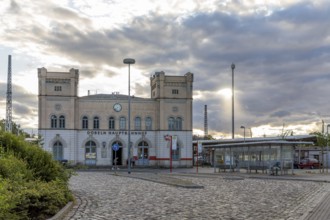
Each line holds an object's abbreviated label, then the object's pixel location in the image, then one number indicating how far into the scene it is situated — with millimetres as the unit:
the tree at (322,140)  52062
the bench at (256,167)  41891
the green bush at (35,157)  17062
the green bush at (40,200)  11578
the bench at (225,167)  46750
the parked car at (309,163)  61375
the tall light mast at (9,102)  71812
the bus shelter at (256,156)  40844
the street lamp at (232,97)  90688
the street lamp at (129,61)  42612
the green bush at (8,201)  9320
